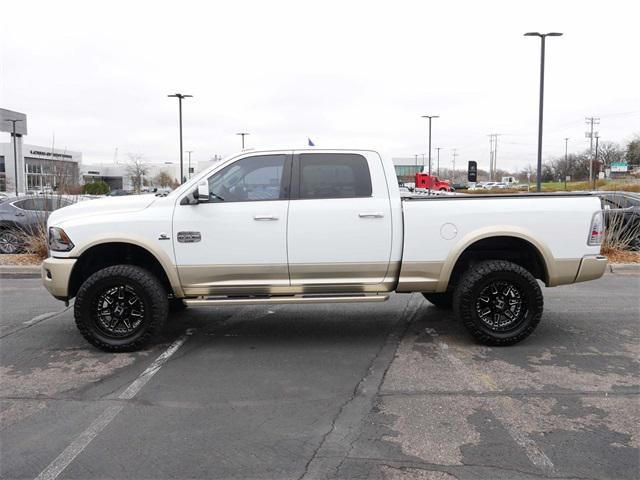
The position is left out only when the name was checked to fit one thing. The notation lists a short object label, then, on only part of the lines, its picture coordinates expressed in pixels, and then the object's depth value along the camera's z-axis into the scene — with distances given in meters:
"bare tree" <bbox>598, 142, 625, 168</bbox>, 97.12
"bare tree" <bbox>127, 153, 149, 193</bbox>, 96.10
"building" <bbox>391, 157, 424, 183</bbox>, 69.00
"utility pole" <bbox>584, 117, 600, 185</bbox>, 87.94
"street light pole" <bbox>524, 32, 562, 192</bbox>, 20.14
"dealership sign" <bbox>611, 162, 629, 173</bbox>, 80.56
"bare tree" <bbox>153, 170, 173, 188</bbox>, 99.04
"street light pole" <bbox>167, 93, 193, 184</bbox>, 31.70
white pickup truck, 5.53
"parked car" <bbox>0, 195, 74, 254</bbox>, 13.09
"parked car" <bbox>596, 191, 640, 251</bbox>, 12.42
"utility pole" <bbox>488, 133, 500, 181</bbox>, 114.78
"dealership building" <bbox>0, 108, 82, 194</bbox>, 12.73
